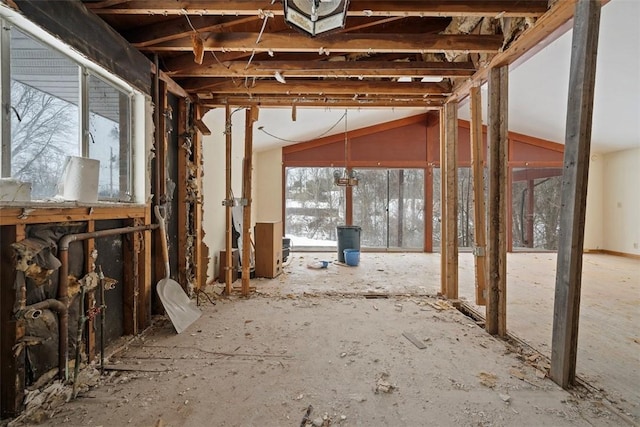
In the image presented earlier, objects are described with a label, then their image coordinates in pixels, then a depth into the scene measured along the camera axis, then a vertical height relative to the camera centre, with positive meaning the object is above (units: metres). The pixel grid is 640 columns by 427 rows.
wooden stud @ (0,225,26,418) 1.41 -0.64
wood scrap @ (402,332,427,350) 2.25 -1.05
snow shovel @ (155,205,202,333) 2.57 -0.89
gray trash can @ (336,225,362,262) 5.76 -0.69
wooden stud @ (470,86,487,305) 2.84 +0.12
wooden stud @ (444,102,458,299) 3.43 +0.00
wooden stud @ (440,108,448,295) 3.52 -0.07
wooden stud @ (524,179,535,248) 7.39 -0.21
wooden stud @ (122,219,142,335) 2.36 -0.66
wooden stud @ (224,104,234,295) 3.56 -0.04
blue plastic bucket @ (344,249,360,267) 5.45 -0.98
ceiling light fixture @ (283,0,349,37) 1.58 +0.99
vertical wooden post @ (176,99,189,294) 3.20 +0.04
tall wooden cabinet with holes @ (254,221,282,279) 4.32 -0.67
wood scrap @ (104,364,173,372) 1.90 -1.06
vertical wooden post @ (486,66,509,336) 2.39 +0.02
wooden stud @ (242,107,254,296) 3.52 +0.03
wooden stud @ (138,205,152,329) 2.49 -0.66
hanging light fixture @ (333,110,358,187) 6.64 +0.73
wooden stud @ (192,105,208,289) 3.41 -0.11
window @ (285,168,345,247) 7.35 -0.09
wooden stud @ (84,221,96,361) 1.92 -0.63
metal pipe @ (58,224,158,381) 1.67 -0.56
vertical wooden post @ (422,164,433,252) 7.20 -0.13
